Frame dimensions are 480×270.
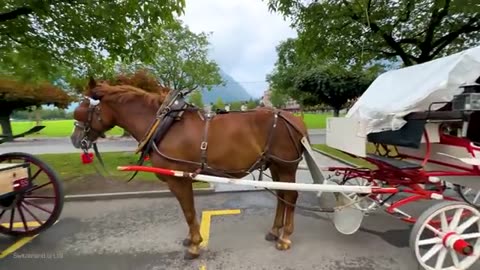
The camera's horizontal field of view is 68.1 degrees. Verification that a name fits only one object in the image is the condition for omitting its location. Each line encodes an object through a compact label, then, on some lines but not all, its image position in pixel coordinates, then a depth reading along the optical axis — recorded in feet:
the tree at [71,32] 20.45
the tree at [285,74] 95.81
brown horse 12.22
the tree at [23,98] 47.14
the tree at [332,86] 78.54
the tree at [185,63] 68.28
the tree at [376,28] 26.91
